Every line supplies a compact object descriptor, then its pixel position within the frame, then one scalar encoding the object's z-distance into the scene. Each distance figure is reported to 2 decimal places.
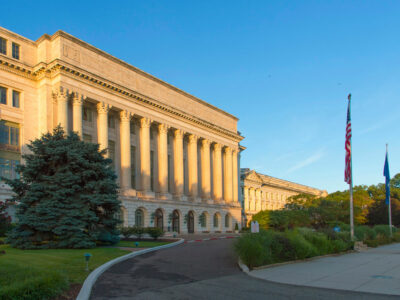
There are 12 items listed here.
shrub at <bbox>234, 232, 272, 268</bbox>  15.77
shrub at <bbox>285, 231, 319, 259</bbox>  18.47
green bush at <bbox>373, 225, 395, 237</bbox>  36.26
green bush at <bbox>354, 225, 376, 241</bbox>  29.20
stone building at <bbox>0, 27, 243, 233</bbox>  38.84
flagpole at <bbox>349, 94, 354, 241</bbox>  26.76
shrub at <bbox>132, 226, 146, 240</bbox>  32.63
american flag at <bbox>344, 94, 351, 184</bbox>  26.89
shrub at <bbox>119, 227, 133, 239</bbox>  32.55
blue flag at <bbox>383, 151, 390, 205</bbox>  40.50
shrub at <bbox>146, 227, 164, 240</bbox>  32.66
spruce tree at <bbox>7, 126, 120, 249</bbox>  22.47
